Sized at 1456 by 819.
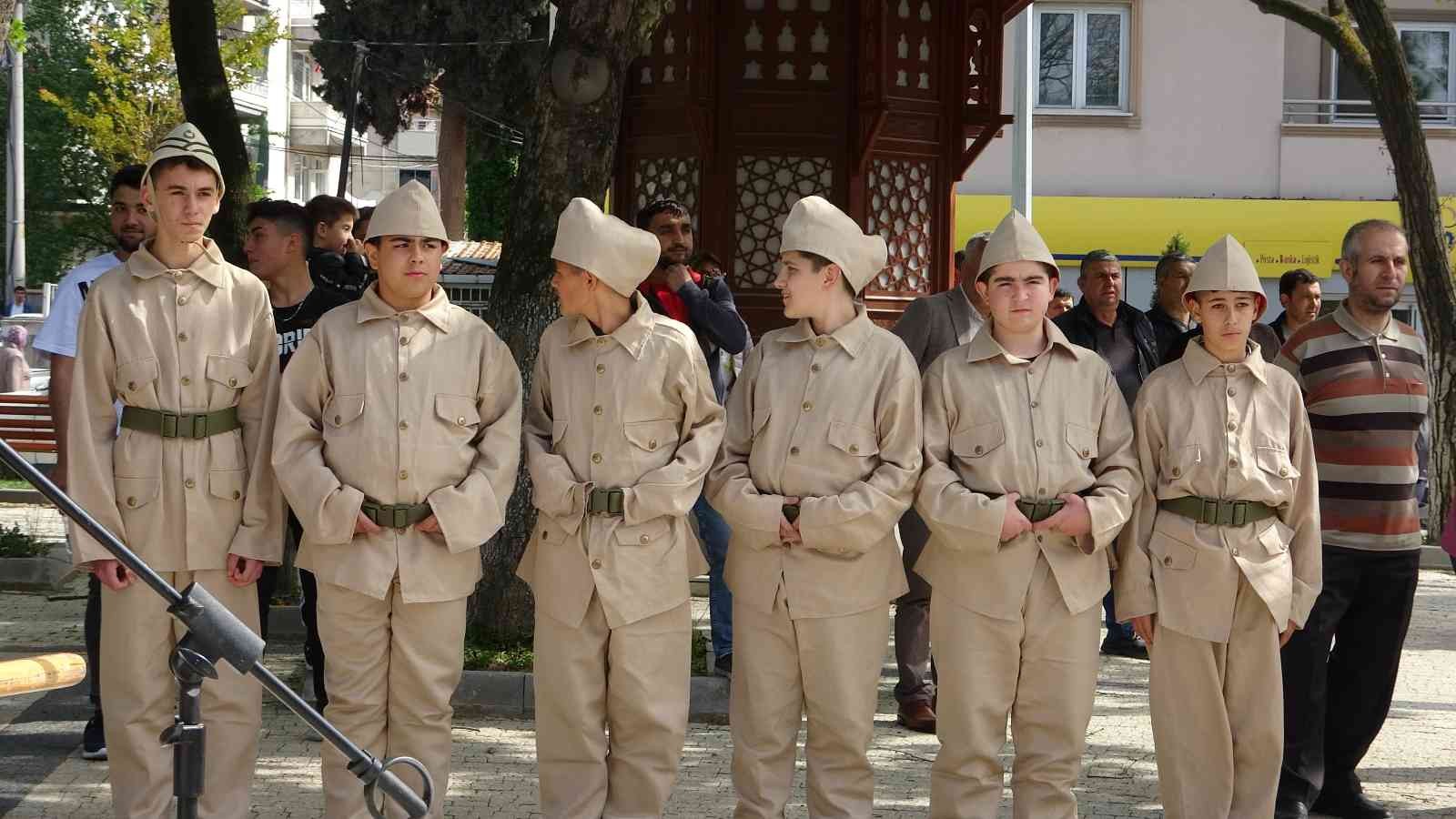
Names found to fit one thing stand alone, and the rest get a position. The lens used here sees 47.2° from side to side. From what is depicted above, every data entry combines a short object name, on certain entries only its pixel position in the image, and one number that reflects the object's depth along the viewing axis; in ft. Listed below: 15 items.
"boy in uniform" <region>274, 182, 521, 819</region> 16.70
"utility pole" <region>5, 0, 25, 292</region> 102.94
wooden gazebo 30.94
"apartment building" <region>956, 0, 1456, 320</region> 76.69
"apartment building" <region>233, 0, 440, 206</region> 181.16
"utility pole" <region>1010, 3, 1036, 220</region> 52.01
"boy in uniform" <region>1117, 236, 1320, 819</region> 17.16
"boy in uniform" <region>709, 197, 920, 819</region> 17.12
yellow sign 76.07
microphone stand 10.60
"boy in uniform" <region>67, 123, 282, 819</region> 16.70
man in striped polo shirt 19.12
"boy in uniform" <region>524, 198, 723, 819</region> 17.16
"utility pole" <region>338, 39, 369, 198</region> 93.16
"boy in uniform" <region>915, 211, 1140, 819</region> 16.94
